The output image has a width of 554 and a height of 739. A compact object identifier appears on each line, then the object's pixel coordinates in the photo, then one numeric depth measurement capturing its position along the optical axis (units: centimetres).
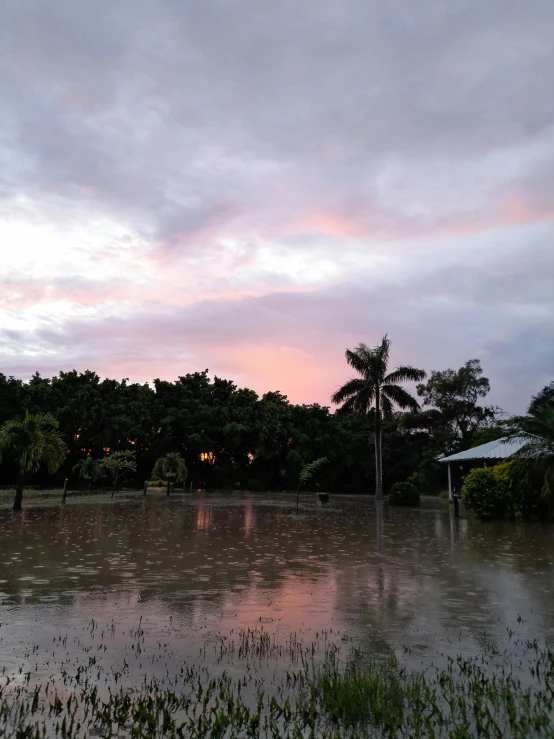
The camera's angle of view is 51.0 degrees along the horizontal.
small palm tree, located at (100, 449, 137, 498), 3656
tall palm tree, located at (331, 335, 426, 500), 3897
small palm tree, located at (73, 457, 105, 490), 4157
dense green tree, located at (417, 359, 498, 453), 5628
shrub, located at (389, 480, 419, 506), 3344
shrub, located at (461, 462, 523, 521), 2241
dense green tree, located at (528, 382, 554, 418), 2006
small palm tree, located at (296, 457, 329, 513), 2890
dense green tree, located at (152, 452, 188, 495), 4128
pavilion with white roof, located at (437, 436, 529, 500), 2892
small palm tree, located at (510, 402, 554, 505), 1950
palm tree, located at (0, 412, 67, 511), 2241
